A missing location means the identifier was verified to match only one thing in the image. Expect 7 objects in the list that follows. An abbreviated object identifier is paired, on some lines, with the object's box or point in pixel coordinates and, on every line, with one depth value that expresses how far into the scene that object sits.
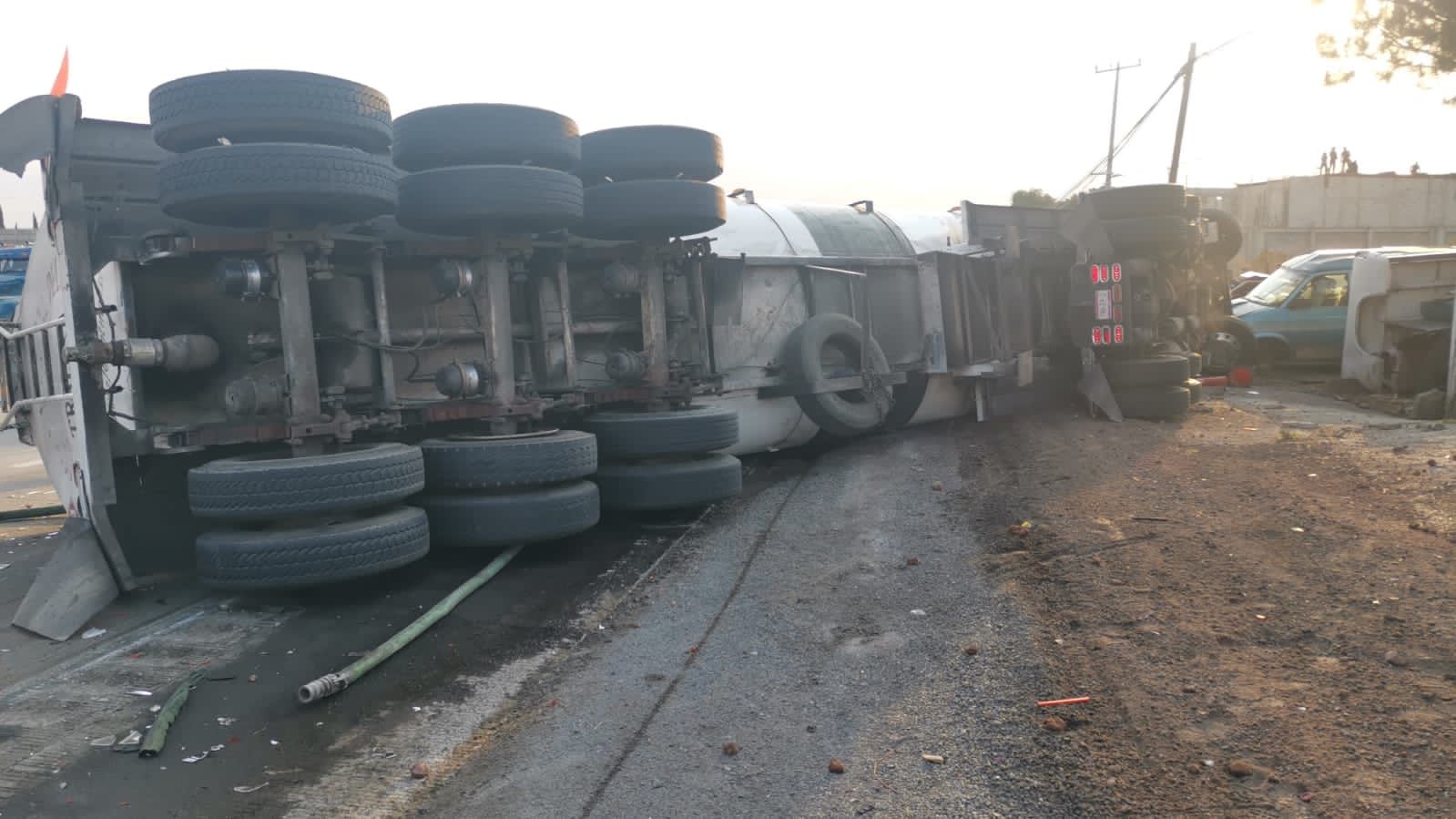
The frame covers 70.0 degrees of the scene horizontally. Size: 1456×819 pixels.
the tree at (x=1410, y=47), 8.23
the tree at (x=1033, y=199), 35.78
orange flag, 5.28
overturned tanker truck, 5.15
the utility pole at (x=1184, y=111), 28.42
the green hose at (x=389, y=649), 3.92
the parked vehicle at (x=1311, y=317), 15.46
